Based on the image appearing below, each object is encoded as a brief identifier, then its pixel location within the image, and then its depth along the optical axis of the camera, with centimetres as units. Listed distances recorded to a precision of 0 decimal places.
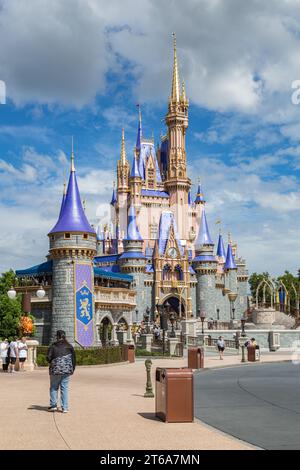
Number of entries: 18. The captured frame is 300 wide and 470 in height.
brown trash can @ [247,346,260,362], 3344
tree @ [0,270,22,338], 5234
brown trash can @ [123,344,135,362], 3324
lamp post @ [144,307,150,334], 7244
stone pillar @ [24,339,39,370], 2719
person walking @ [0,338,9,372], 2616
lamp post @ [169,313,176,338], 4905
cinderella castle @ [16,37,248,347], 4600
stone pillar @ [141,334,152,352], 4514
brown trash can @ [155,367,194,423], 1153
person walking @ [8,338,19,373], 2586
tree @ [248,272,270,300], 11726
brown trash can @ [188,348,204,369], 2767
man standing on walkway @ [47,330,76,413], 1277
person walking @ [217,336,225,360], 3581
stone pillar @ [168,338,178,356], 4056
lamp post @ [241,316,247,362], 4288
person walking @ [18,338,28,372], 2645
